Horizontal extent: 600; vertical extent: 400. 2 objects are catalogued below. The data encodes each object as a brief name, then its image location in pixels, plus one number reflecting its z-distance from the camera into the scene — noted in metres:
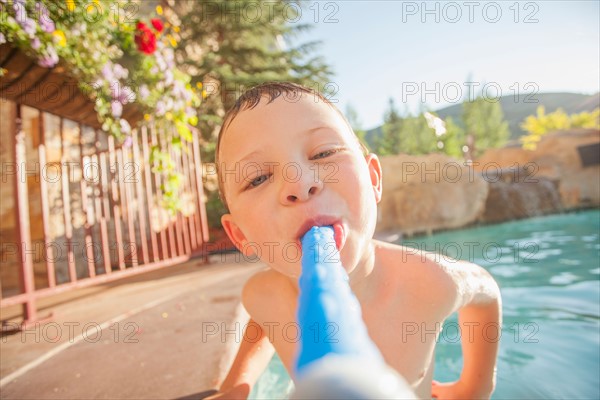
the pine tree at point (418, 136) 35.16
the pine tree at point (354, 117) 37.77
